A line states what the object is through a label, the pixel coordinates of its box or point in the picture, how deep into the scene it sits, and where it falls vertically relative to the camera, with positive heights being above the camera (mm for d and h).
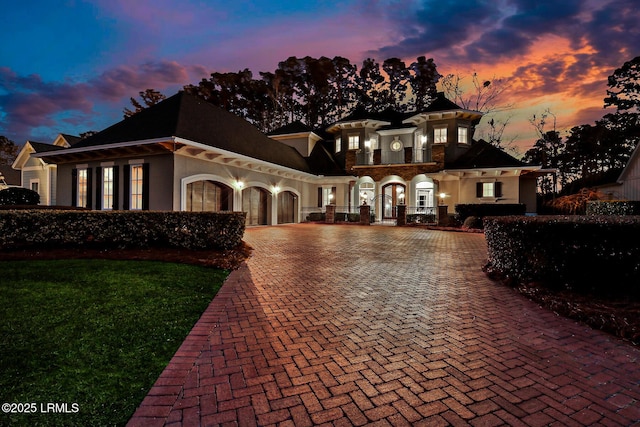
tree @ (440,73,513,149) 27406 +11173
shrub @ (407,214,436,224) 20750 -353
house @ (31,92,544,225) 12406 +2654
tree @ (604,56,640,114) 28406 +12365
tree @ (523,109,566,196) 29156 +8377
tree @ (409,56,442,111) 35406 +16117
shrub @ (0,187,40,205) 13154 +672
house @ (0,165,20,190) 30631 +3843
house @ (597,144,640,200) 16605 +1974
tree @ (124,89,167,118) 33625 +12884
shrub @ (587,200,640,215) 12727 +285
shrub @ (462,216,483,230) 16688 -498
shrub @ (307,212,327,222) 23266 -270
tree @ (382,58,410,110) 36688 +16448
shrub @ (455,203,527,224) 17000 +212
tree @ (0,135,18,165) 47406 +9873
